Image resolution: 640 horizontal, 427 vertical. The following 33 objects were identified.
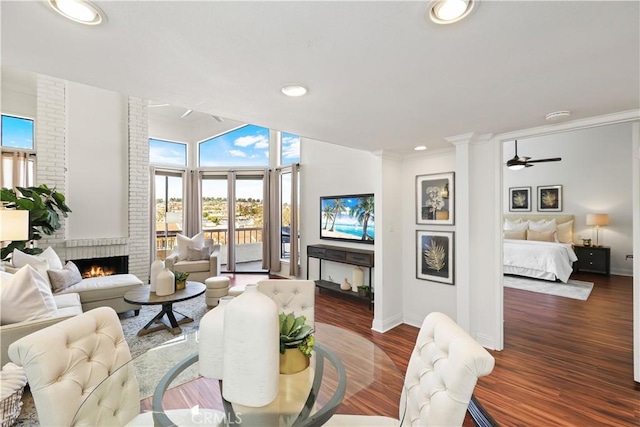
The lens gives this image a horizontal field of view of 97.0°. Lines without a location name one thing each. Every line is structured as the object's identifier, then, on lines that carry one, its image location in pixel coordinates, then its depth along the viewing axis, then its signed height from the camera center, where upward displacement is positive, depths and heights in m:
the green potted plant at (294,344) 1.20 -0.56
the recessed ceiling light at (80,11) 1.02 +0.77
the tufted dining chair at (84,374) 1.11 -0.70
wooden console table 4.26 -0.71
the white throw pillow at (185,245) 5.54 -0.59
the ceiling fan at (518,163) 4.98 +0.90
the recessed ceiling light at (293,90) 1.73 +0.79
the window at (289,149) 6.27 +1.49
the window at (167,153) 6.78 +1.55
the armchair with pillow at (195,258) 5.26 -0.84
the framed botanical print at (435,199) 3.44 +0.19
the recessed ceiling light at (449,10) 1.04 +0.78
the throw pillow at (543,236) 6.62 -0.54
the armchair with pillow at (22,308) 2.01 -0.71
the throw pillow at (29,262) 3.14 -0.52
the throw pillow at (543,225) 6.79 -0.30
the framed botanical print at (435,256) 3.43 -0.53
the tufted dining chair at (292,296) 2.24 -0.65
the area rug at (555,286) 4.86 -1.38
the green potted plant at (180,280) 3.63 -0.83
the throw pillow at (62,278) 3.32 -0.75
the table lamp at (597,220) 6.08 -0.16
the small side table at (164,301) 3.18 -0.97
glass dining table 1.16 -0.85
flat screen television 4.64 -0.07
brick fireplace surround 4.50 +0.71
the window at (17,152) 4.90 +1.12
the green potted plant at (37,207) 3.75 +0.12
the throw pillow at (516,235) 7.02 -0.55
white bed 5.54 -0.94
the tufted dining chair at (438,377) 1.07 -0.69
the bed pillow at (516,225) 7.20 -0.31
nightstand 6.03 -1.00
